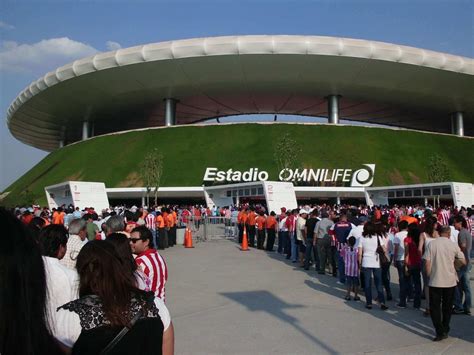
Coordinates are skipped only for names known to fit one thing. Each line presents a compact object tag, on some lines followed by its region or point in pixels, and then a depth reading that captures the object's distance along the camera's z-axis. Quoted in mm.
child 8609
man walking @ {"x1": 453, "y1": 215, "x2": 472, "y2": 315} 7535
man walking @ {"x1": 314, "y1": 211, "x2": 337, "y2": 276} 11523
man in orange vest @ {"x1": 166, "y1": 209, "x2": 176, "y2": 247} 17720
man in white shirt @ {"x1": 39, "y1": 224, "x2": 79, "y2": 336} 2652
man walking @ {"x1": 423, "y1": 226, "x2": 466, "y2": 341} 6199
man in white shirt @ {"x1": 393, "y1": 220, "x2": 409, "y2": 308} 8685
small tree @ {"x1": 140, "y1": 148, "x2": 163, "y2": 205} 42969
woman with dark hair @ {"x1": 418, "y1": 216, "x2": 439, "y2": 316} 7392
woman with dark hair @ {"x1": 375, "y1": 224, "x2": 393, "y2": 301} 8367
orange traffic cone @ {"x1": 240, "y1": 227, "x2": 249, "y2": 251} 16828
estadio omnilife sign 42688
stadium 42750
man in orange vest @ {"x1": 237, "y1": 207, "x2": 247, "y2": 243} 18609
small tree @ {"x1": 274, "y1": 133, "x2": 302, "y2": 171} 42969
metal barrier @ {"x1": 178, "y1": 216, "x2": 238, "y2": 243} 21525
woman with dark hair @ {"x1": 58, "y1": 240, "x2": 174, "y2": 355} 1960
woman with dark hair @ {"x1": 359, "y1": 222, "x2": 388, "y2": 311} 8094
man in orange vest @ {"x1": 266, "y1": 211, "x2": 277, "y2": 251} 16812
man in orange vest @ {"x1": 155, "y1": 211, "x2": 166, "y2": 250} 16844
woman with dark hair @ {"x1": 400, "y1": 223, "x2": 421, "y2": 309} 8039
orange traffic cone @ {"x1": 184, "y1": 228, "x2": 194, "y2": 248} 17984
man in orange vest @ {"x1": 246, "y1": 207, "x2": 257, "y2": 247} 18219
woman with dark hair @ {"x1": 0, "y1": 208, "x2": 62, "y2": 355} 1688
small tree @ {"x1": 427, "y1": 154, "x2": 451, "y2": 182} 43719
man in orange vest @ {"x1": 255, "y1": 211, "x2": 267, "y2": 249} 17250
